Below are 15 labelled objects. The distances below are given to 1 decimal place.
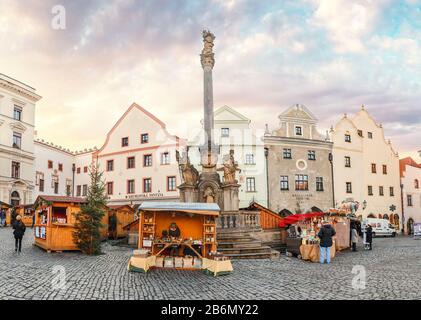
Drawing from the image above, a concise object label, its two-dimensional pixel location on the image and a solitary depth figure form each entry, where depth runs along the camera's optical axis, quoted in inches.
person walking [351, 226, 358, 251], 897.4
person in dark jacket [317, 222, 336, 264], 662.5
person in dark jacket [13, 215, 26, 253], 708.0
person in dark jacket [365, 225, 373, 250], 900.0
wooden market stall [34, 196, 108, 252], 723.4
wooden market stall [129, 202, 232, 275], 534.9
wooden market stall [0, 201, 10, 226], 1434.5
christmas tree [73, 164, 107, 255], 717.3
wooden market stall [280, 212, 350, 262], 701.0
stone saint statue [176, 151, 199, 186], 933.2
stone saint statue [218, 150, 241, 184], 930.7
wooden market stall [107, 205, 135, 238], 1120.2
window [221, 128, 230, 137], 1637.3
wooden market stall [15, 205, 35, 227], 1397.6
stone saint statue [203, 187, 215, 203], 928.3
